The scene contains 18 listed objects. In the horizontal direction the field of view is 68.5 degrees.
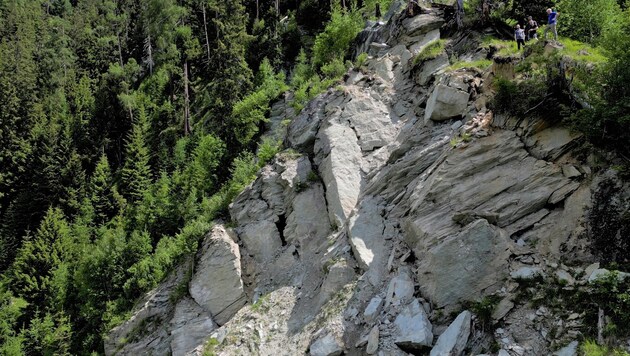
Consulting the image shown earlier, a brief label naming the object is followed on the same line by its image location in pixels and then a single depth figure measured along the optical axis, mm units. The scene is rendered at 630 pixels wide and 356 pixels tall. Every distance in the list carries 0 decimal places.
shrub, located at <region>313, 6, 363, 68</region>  30000
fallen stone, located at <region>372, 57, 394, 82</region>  21903
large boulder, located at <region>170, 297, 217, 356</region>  17750
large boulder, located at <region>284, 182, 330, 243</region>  17953
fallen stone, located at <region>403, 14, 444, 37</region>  23359
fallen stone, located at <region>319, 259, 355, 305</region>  14484
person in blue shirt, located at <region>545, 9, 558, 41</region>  16281
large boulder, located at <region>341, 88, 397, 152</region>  19125
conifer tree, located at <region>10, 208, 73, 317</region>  31750
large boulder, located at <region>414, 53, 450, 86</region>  19533
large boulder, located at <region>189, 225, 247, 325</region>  18062
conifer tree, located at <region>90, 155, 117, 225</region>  38094
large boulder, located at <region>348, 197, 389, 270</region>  14266
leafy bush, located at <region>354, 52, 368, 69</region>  23016
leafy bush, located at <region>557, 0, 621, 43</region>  22969
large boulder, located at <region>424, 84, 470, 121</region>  16203
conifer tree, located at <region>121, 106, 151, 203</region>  37031
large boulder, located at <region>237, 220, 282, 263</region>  18797
